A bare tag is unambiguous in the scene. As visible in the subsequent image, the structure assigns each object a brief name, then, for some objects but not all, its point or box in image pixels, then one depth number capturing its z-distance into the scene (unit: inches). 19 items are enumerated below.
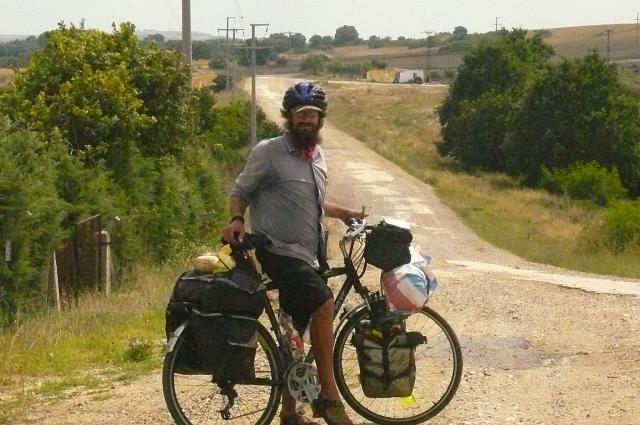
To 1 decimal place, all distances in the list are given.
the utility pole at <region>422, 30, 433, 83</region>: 5900.6
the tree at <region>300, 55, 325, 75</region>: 6466.5
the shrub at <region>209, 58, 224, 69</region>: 5392.7
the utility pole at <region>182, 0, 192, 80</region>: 987.3
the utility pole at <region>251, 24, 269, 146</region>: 2005.5
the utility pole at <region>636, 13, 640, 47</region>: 5996.6
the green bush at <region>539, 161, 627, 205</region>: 1860.2
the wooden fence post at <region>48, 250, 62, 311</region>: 568.7
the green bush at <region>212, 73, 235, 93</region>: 4045.3
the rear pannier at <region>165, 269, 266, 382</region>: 235.3
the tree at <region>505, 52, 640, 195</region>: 1975.9
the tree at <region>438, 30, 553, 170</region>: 2346.2
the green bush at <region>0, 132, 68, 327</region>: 503.5
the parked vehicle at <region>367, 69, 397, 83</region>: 6077.8
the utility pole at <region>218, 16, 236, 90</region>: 3245.6
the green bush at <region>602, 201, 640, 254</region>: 1252.5
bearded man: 243.1
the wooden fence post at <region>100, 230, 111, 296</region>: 658.0
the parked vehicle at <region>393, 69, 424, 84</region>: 5693.9
